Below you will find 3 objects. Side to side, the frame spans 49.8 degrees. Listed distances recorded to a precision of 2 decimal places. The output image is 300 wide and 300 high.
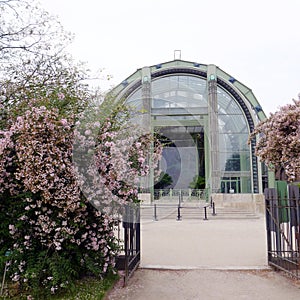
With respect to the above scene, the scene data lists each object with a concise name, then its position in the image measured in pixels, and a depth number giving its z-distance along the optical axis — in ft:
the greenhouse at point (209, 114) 69.51
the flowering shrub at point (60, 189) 11.51
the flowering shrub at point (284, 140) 15.58
